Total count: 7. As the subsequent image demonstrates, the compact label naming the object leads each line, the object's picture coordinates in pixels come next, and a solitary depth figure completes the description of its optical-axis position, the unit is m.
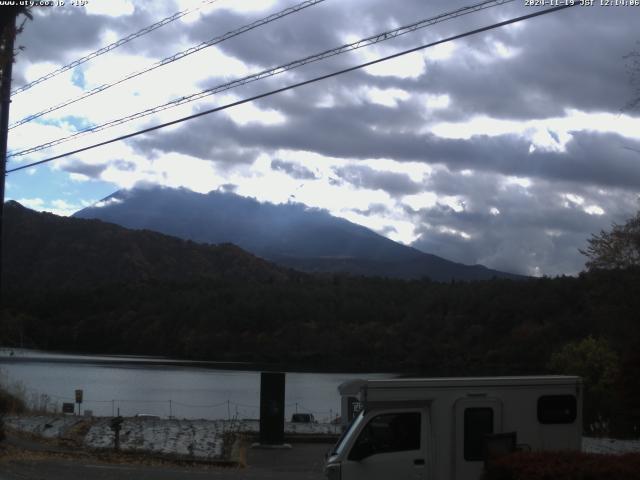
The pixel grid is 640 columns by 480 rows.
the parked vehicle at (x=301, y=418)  35.03
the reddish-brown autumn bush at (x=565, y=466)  8.60
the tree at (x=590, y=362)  40.51
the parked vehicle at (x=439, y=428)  11.43
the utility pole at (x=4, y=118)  19.39
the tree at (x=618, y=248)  38.16
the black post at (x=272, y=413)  24.56
